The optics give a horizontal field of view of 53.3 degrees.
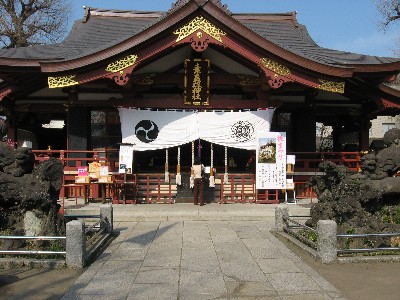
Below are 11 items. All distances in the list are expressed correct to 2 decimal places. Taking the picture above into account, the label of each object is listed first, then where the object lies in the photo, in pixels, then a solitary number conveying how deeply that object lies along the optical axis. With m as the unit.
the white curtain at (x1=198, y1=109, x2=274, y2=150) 12.96
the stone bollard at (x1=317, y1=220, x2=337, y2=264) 6.54
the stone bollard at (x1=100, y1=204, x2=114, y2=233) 8.94
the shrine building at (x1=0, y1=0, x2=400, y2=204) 12.04
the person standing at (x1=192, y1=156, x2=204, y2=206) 12.45
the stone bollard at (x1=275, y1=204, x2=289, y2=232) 9.29
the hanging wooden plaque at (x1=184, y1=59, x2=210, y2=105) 13.16
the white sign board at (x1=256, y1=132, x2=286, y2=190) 12.55
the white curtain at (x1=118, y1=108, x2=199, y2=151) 12.84
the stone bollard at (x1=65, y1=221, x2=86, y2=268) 6.33
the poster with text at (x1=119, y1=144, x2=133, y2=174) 12.32
